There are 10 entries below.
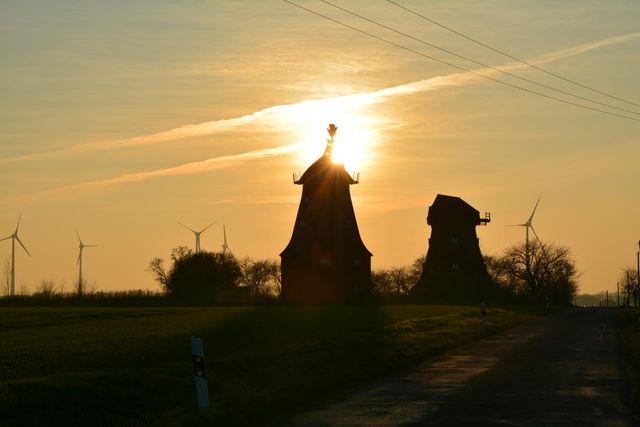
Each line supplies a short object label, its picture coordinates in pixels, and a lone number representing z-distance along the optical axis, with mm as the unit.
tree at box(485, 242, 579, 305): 144625
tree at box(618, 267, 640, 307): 144512
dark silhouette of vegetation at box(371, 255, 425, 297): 185750
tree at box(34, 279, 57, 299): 101625
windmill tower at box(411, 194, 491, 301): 119375
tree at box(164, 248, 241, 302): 117938
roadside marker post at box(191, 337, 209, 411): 17531
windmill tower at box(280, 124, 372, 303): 94312
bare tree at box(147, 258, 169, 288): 155625
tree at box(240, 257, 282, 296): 175112
